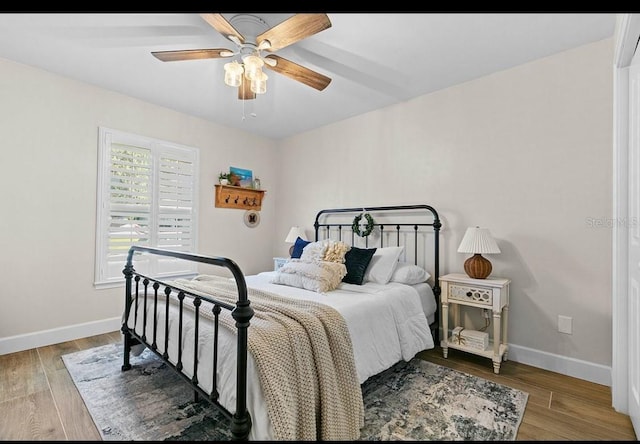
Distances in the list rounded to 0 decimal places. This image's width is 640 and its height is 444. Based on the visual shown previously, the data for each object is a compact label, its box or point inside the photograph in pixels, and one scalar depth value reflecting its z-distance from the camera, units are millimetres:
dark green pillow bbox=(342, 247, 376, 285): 2867
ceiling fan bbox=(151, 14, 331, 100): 1823
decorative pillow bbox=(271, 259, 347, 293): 2615
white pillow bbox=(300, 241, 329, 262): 2946
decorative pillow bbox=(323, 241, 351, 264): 2945
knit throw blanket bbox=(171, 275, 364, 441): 1421
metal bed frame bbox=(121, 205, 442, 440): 1408
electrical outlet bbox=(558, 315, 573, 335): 2461
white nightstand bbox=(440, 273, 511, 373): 2459
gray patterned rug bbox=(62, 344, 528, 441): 1739
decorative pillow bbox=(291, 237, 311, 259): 3553
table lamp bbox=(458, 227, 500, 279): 2562
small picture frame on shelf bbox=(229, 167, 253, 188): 4343
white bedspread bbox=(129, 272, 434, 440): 1499
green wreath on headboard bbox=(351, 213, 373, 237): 3576
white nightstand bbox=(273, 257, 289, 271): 4133
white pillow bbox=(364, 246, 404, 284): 2889
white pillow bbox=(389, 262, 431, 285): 2902
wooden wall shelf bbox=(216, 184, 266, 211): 4176
